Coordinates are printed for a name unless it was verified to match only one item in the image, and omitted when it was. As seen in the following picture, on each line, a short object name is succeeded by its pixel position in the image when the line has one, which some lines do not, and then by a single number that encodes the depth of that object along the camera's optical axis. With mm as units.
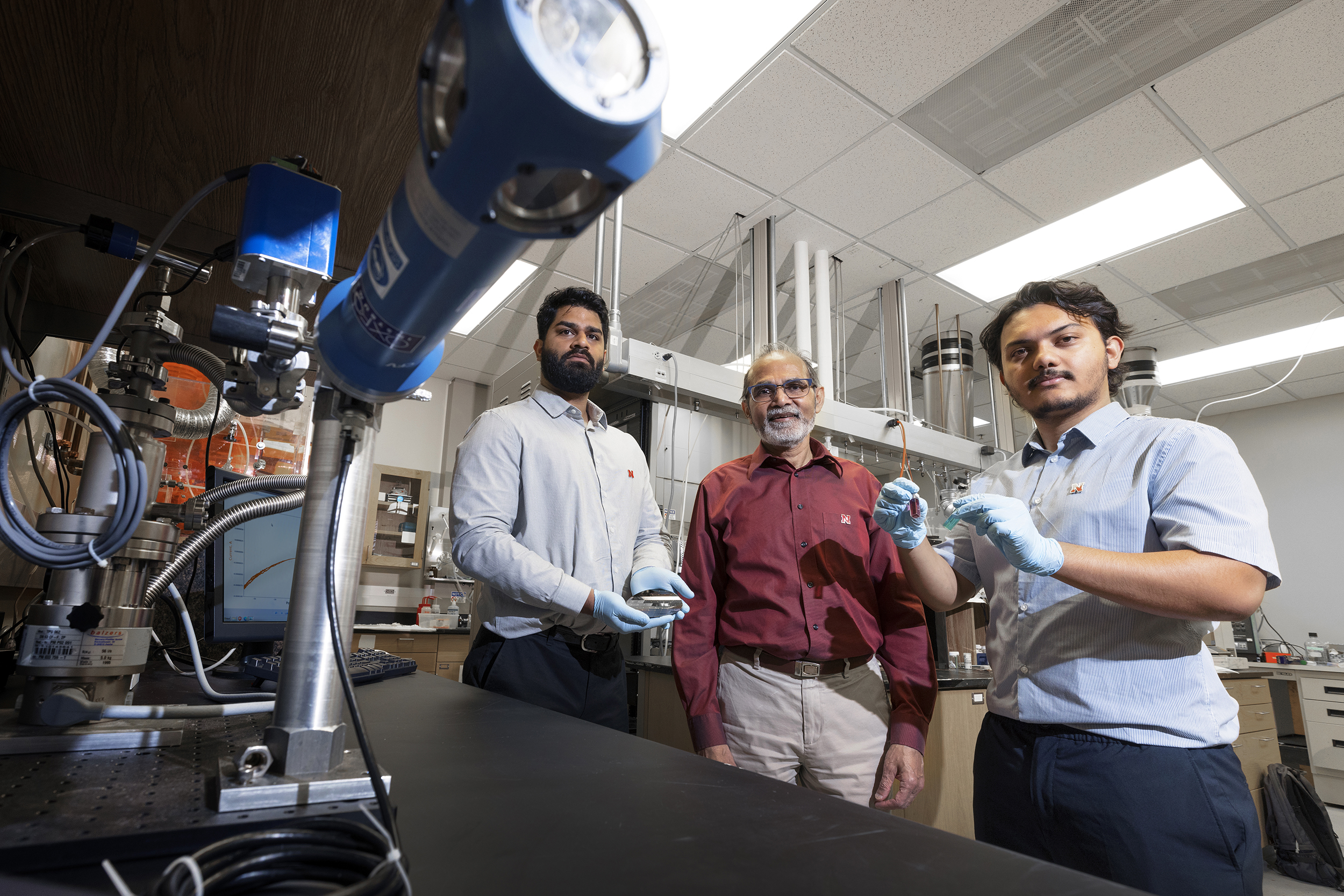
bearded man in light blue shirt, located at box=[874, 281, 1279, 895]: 916
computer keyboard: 873
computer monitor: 1248
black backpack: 2879
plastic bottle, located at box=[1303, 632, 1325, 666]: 4795
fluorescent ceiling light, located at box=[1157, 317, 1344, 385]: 4355
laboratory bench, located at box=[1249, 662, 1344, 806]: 4133
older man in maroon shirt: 1375
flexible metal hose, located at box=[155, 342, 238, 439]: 613
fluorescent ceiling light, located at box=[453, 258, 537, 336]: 3562
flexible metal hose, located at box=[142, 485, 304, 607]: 567
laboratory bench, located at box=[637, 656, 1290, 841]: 1891
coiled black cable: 255
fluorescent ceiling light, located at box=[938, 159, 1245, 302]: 2912
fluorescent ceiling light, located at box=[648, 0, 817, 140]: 2068
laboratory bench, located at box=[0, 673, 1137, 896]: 286
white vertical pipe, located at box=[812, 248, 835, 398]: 2984
